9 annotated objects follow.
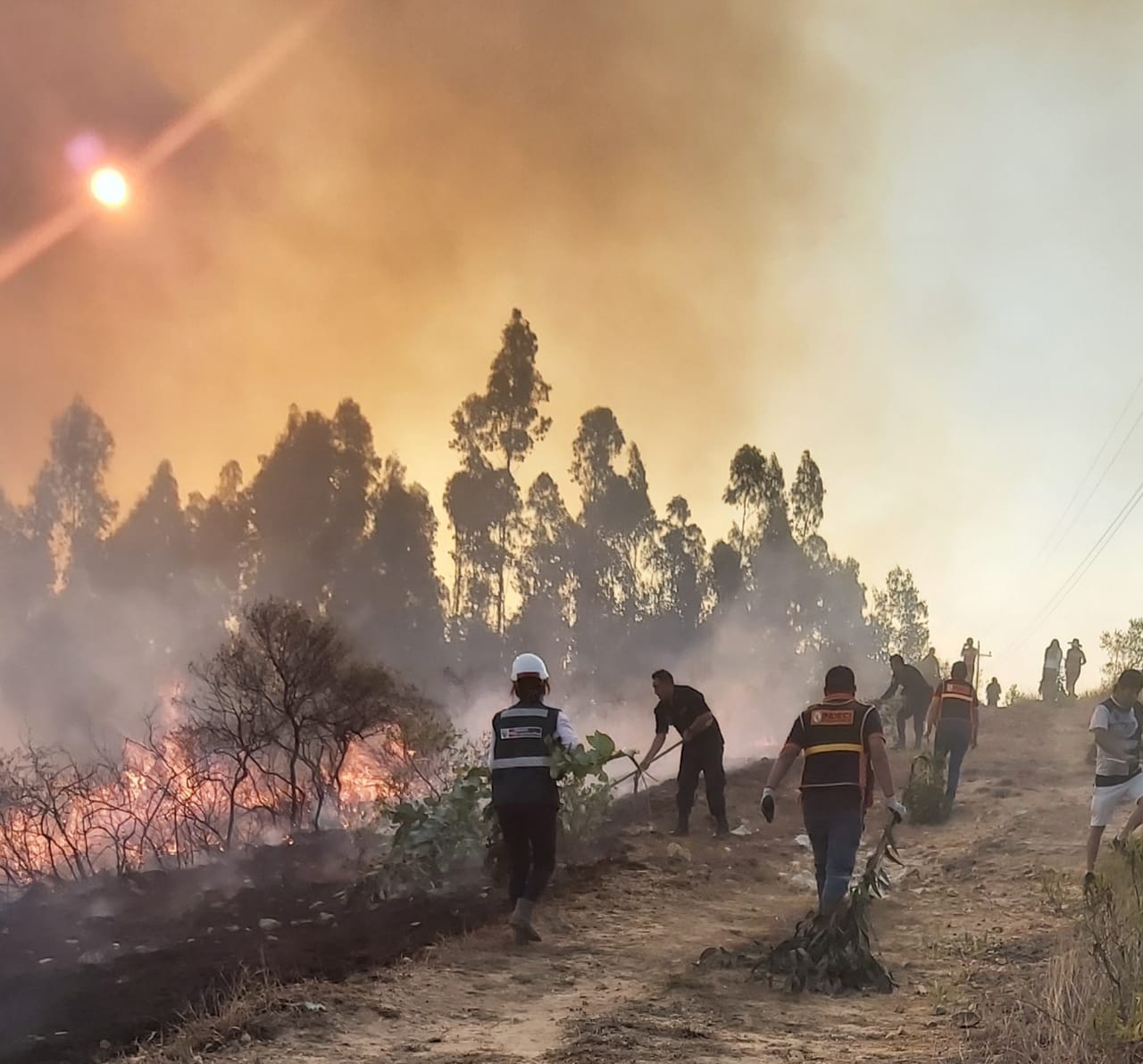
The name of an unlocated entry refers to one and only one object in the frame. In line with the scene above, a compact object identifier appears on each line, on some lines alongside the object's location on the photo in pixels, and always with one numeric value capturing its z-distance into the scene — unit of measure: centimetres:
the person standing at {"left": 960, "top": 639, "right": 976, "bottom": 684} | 2133
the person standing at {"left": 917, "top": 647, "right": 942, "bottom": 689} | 2691
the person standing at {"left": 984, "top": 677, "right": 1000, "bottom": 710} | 3684
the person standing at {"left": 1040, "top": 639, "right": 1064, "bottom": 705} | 2690
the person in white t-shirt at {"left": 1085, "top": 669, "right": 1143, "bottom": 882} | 759
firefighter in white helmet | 665
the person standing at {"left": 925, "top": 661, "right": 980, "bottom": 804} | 1142
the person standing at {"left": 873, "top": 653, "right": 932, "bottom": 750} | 1545
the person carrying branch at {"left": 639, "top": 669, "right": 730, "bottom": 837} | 1068
